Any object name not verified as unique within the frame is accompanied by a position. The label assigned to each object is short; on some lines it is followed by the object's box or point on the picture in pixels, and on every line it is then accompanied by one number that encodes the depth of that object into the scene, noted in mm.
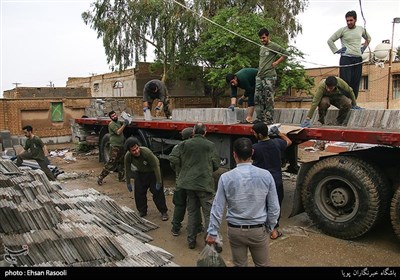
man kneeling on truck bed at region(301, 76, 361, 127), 5469
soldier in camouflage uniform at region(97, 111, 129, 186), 8620
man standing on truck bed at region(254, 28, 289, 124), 6281
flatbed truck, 4559
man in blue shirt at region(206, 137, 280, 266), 2945
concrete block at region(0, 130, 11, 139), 12223
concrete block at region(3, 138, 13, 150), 12126
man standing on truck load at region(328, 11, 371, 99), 6176
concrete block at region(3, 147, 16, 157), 11172
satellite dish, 10137
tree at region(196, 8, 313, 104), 16859
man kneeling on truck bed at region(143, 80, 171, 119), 9117
